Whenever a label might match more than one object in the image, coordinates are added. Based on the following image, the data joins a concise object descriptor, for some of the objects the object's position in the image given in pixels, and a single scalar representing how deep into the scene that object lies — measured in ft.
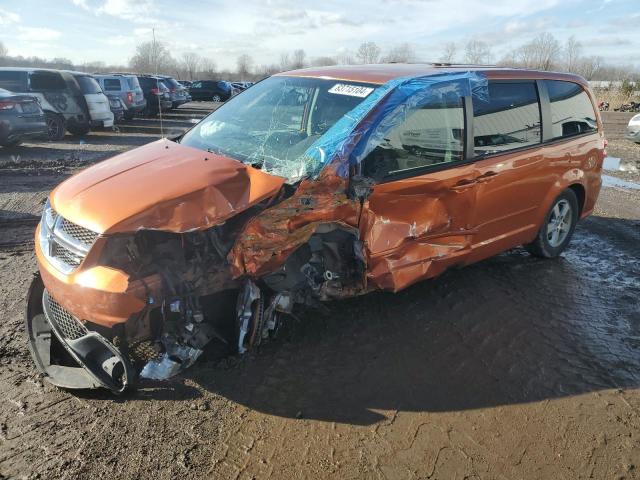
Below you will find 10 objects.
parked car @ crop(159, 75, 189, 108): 73.11
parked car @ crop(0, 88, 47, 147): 32.60
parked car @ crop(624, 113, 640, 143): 46.09
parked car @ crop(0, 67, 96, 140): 40.19
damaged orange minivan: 9.18
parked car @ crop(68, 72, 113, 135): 42.78
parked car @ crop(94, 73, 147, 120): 54.93
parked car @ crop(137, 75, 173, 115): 65.16
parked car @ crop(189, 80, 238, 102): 104.58
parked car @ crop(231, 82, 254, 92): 116.80
